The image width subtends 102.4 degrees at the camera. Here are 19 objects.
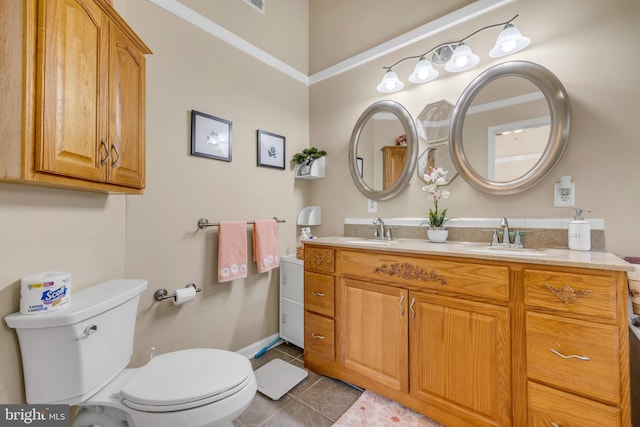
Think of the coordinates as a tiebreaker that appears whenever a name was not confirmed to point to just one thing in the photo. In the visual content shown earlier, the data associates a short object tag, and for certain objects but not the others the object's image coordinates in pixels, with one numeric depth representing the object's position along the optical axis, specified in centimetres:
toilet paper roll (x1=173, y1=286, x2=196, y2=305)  164
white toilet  94
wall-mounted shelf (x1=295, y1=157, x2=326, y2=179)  245
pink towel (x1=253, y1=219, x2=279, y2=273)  211
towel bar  184
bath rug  144
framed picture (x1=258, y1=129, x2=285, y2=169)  222
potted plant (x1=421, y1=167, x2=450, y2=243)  177
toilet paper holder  161
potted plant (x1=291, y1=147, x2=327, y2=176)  245
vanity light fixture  148
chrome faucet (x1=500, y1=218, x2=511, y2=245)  156
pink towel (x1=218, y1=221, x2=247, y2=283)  188
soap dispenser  132
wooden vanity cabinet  99
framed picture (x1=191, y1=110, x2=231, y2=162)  180
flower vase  176
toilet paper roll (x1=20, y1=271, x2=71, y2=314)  93
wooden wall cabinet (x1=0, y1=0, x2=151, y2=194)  82
